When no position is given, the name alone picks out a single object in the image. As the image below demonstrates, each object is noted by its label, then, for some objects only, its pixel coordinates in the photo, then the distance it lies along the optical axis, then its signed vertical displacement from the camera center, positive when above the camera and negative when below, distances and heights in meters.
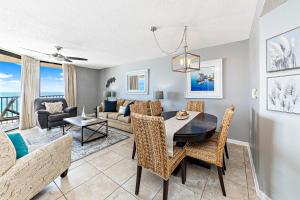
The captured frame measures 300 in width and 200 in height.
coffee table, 3.03 -0.57
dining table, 1.53 -0.40
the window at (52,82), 5.18 +0.81
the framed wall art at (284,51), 1.13 +0.47
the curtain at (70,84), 5.25 +0.68
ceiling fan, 3.01 +1.06
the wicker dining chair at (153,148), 1.26 -0.54
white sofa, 1.05 -0.68
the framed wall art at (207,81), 3.15 +0.49
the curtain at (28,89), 4.05 +0.36
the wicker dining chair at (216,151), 1.52 -0.67
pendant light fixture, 2.12 +0.68
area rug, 2.58 -1.01
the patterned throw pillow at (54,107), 4.12 -0.23
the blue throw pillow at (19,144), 1.30 -0.47
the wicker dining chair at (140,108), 2.60 -0.18
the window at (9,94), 4.23 +0.22
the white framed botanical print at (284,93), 1.15 +0.06
